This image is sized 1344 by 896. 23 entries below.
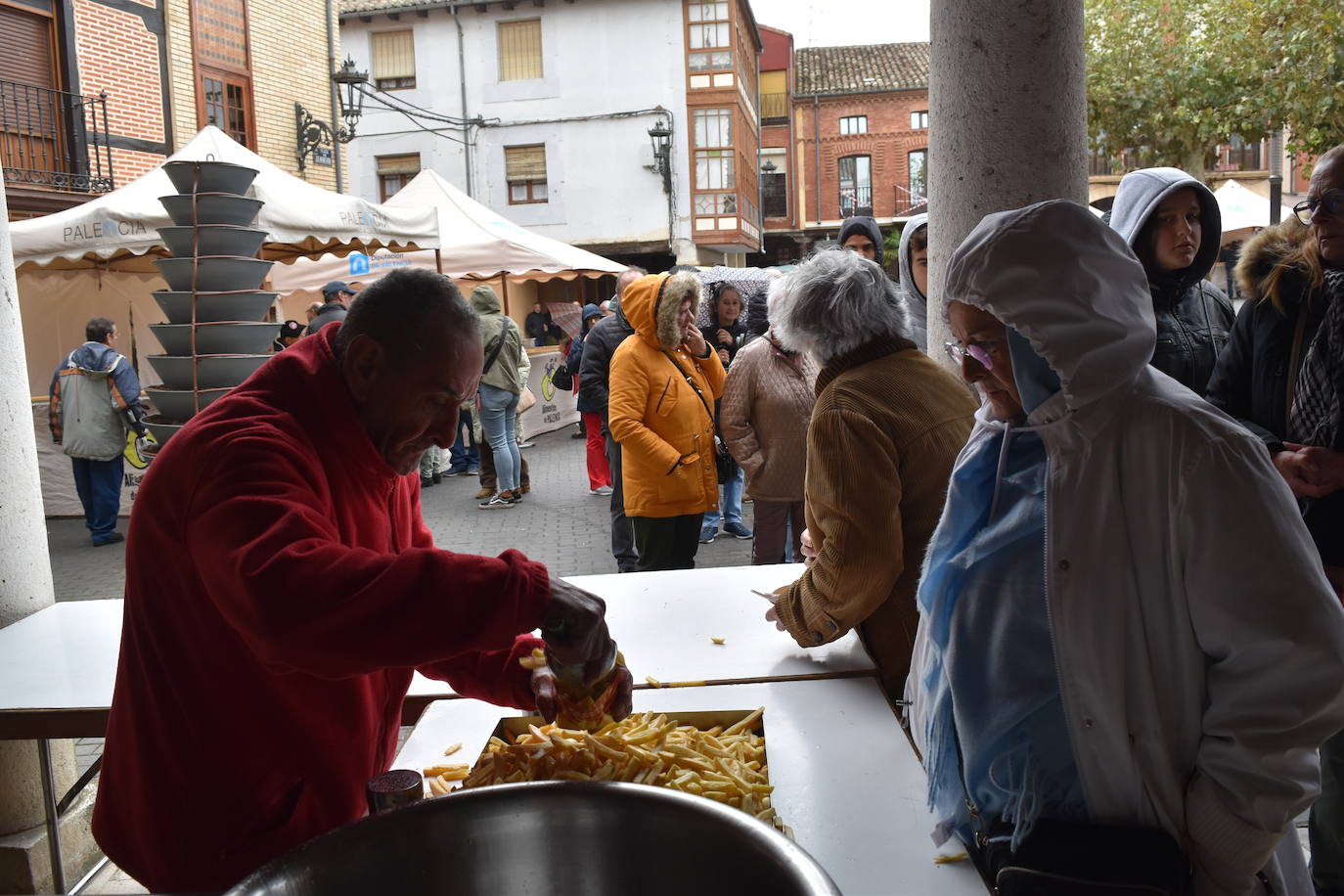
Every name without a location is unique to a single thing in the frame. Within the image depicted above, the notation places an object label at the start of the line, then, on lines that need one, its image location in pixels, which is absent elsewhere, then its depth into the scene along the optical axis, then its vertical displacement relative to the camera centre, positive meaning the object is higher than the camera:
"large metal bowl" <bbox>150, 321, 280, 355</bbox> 5.04 -0.14
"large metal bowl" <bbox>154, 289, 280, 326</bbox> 5.04 +0.01
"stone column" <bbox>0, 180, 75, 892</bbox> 3.82 -0.83
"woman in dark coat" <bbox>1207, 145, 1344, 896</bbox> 2.91 -0.30
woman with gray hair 2.68 -0.46
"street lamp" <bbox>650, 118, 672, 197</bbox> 30.74 +4.01
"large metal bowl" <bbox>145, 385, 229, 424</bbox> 5.04 -0.44
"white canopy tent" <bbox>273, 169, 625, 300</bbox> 13.09 +0.58
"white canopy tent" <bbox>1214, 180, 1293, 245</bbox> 18.48 +1.06
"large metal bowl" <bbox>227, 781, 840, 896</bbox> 1.44 -0.79
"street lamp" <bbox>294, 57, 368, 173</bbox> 18.83 +3.13
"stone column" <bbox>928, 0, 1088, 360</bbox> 3.60 +0.61
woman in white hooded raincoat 1.66 -0.55
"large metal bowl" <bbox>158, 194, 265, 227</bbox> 5.05 +0.49
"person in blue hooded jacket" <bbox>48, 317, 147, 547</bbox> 9.37 -0.93
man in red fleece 1.52 -0.45
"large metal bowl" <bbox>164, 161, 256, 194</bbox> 5.00 +0.64
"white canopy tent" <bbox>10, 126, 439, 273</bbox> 7.75 +0.69
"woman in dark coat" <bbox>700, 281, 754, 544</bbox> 8.20 -0.39
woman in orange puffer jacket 5.66 -0.74
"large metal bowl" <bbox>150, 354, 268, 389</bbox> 5.03 -0.29
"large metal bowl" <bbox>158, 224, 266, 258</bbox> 5.05 +0.33
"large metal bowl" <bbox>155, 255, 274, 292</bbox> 5.01 +0.18
